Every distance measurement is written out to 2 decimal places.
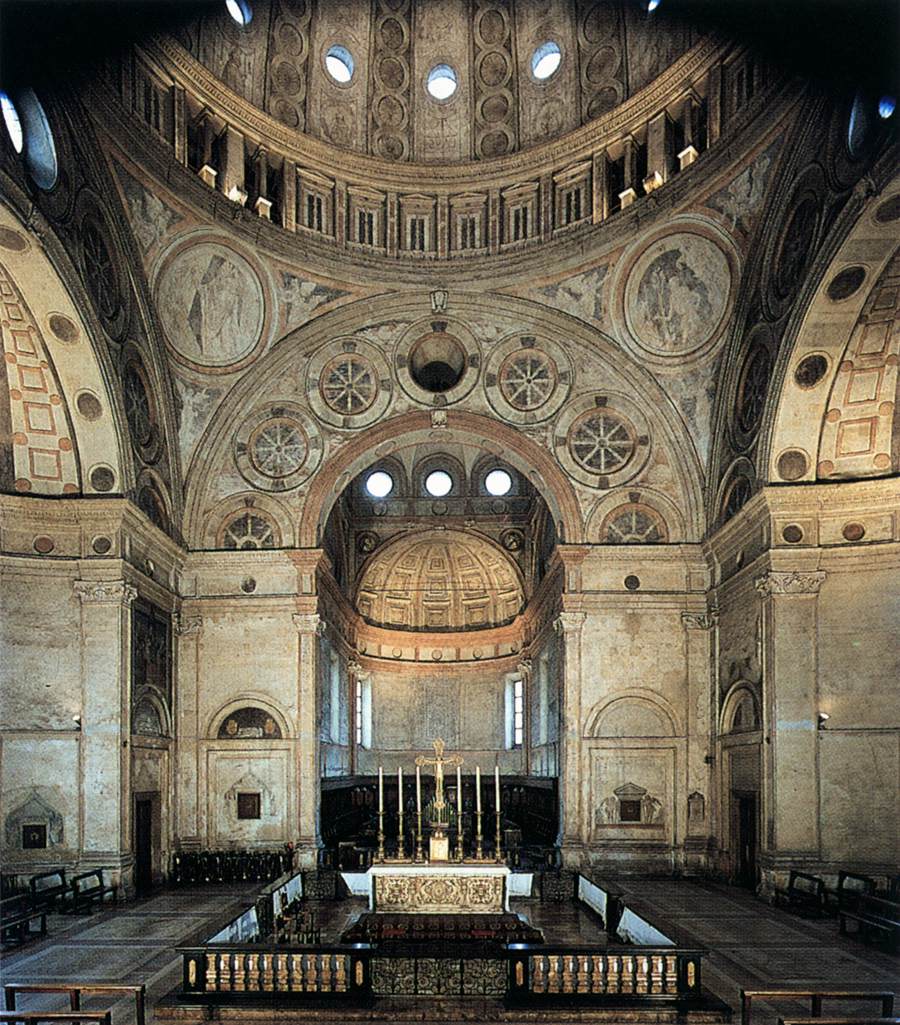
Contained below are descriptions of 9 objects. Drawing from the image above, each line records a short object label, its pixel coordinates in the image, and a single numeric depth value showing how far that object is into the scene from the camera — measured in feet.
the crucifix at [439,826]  64.80
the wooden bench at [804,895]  70.13
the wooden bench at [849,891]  65.66
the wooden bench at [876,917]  57.31
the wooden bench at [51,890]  65.72
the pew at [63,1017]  35.65
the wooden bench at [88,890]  71.25
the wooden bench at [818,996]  38.73
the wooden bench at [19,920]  59.90
